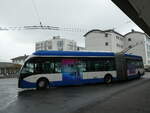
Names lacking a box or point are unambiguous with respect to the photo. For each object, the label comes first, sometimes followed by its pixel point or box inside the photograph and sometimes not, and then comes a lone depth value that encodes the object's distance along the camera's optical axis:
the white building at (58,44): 85.55
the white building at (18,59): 91.19
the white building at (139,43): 56.62
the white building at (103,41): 50.72
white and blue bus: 12.41
